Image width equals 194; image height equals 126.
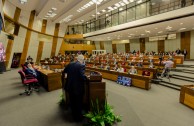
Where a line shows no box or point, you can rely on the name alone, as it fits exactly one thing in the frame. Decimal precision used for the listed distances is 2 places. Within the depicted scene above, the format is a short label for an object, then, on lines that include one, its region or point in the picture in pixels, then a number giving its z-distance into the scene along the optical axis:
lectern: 2.12
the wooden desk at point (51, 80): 4.03
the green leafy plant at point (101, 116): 2.00
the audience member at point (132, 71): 5.13
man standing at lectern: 2.08
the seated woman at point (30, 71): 3.94
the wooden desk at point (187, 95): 2.93
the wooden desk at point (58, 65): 8.88
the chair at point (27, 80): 3.59
